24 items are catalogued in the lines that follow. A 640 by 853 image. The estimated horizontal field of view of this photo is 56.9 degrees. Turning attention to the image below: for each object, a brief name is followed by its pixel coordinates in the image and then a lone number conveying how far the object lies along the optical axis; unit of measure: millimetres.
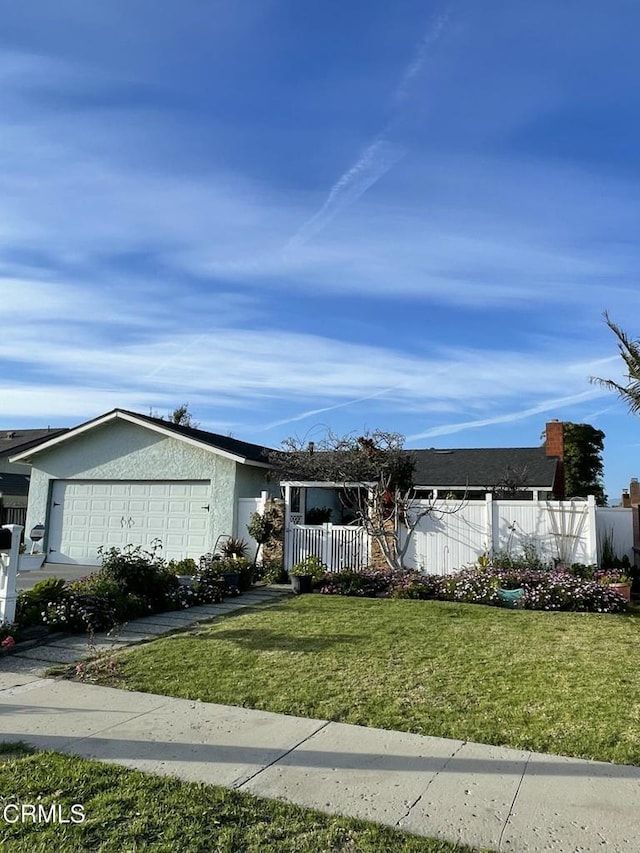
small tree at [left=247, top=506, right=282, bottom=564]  14609
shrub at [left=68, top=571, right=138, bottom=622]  9344
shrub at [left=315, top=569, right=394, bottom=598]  12375
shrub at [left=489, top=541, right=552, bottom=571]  12582
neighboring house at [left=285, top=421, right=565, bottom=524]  19984
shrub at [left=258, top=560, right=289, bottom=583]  14180
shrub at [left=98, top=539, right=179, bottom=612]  10102
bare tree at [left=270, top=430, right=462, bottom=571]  13609
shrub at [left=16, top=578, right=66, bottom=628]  8406
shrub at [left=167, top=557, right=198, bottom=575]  13609
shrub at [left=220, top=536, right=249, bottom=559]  14539
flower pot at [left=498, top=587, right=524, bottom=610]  11031
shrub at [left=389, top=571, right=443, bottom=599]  11914
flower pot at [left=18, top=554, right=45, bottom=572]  8617
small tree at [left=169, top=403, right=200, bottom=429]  39156
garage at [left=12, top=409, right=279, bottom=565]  15977
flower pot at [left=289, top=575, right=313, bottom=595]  12766
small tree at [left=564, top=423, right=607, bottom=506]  31219
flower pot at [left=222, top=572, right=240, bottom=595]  12358
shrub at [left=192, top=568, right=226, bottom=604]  11461
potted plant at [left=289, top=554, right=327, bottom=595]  12781
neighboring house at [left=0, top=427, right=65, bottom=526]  23281
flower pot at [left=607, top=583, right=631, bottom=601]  11005
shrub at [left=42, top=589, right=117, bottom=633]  8383
